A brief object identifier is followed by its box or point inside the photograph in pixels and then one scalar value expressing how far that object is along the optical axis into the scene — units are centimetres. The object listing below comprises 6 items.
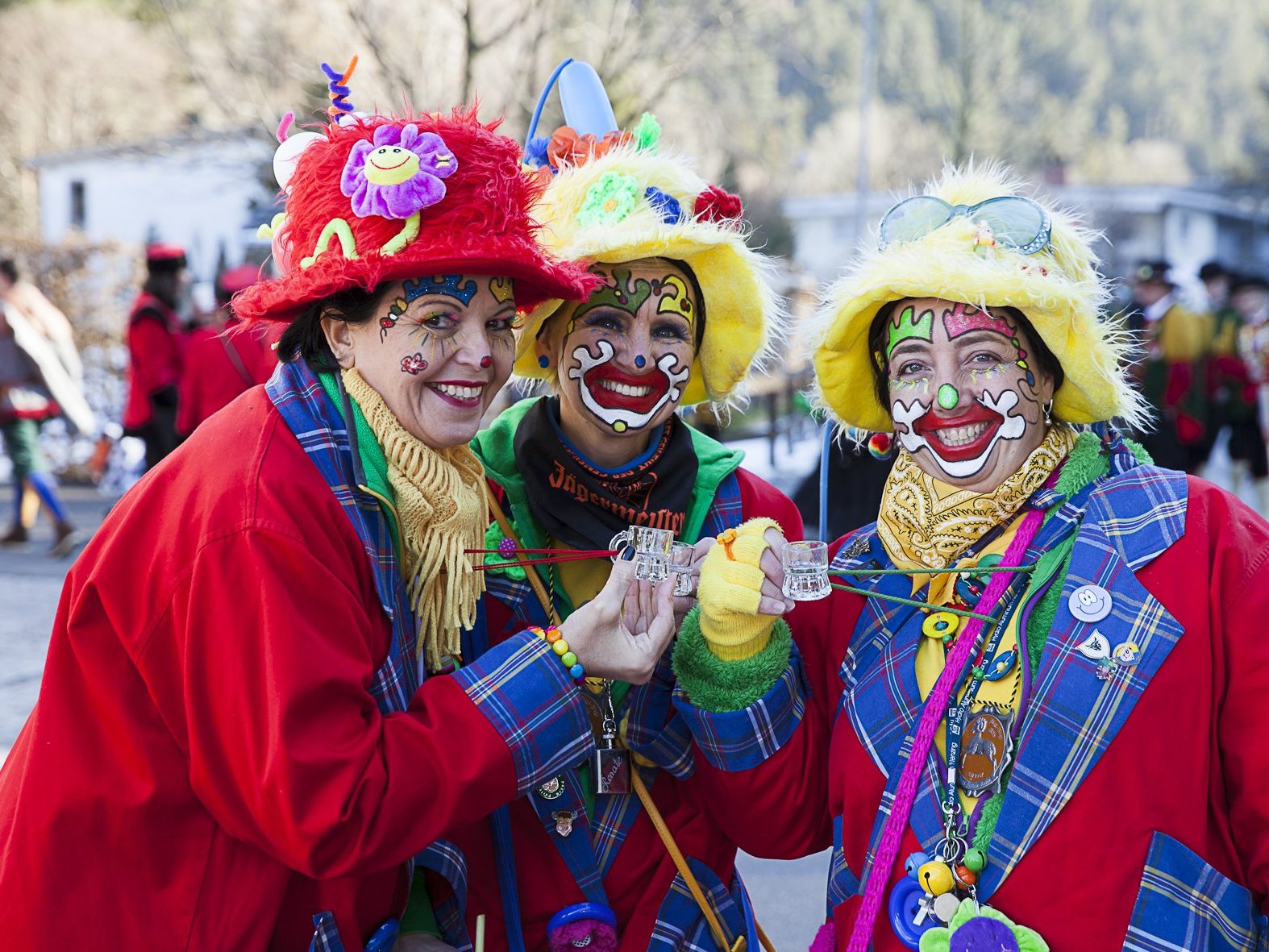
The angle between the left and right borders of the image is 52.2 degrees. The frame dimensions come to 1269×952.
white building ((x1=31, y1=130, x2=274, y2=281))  2844
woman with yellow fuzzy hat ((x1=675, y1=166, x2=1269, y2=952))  207
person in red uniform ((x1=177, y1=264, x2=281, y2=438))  720
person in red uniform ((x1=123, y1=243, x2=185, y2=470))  782
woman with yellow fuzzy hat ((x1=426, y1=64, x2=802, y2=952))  254
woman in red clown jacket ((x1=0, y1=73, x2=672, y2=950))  201
